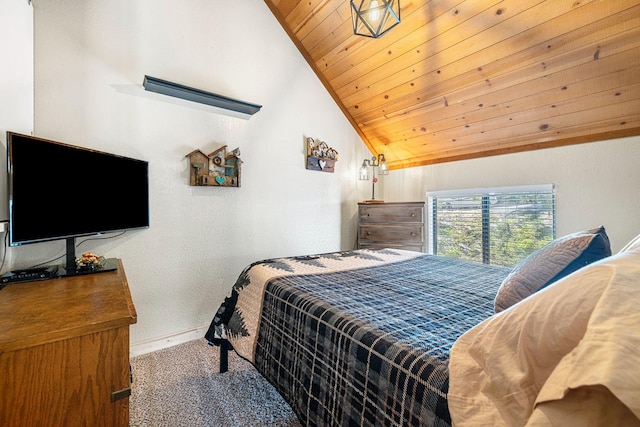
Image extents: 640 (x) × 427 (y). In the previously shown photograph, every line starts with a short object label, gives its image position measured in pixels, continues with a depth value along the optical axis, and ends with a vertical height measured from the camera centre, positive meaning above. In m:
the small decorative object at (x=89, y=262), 1.50 -0.27
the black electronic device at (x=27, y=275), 1.26 -0.29
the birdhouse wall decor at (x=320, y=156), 3.06 +0.61
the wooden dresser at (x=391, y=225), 3.02 -0.16
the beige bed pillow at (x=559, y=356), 0.40 -0.24
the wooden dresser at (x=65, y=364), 0.70 -0.41
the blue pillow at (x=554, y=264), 0.85 -0.16
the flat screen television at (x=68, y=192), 1.23 +0.10
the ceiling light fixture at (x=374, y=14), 1.54 +1.11
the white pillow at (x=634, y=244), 0.76 -0.09
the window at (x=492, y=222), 2.56 -0.12
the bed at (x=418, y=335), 0.51 -0.38
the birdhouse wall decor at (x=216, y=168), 2.31 +0.36
